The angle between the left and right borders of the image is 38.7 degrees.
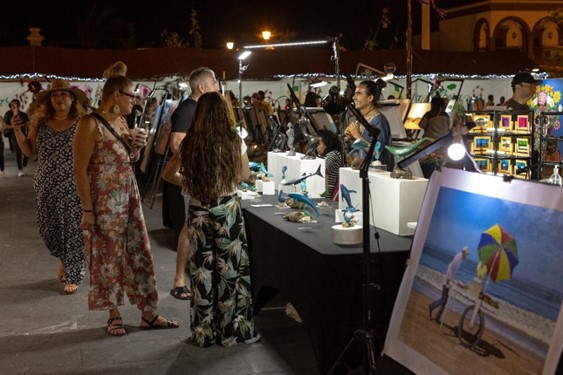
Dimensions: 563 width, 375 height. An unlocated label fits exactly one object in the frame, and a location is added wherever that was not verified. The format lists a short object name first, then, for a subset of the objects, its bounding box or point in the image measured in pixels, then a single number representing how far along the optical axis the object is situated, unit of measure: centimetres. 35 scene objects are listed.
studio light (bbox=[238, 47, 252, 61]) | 775
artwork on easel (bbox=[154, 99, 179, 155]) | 892
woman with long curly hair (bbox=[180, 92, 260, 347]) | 475
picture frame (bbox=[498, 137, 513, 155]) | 959
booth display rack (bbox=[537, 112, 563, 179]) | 840
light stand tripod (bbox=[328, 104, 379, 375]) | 369
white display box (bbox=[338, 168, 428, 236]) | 435
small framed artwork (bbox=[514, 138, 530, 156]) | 940
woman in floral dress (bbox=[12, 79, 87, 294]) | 638
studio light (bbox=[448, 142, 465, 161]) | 368
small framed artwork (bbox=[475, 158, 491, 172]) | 1004
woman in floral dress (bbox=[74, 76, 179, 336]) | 501
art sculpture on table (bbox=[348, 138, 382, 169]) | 499
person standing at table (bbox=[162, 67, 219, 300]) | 600
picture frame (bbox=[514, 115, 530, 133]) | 945
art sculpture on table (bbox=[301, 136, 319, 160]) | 609
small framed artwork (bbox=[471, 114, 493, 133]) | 967
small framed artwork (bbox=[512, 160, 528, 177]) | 944
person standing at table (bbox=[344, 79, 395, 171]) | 552
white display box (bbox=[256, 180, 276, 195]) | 639
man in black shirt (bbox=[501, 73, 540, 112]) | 825
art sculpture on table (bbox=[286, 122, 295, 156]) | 654
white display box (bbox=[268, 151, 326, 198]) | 592
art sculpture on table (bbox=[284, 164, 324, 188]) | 554
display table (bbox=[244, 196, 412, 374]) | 397
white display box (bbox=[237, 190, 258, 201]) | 617
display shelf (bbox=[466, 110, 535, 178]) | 929
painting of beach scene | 296
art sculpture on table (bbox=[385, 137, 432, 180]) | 444
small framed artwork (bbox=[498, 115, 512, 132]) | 966
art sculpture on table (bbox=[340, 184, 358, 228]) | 428
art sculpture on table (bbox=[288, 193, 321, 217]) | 491
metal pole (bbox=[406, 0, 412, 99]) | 1226
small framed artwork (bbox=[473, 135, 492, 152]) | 985
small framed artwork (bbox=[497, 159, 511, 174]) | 969
